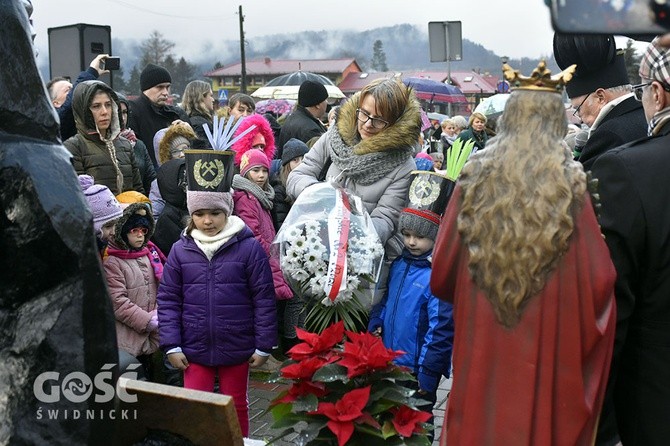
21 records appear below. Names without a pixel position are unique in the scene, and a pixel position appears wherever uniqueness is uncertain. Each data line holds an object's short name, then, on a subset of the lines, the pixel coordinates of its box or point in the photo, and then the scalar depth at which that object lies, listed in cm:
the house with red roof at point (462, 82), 4794
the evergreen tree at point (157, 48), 8753
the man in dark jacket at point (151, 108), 766
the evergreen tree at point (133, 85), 8950
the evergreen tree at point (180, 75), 9165
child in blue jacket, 408
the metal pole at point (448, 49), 1451
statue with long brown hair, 256
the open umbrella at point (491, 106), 1112
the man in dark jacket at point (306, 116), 803
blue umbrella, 2321
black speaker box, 916
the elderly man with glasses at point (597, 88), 430
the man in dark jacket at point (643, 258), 280
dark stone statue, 172
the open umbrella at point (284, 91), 1652
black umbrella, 1630
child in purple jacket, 460
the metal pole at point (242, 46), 4031
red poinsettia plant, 304
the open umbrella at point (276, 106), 1485
